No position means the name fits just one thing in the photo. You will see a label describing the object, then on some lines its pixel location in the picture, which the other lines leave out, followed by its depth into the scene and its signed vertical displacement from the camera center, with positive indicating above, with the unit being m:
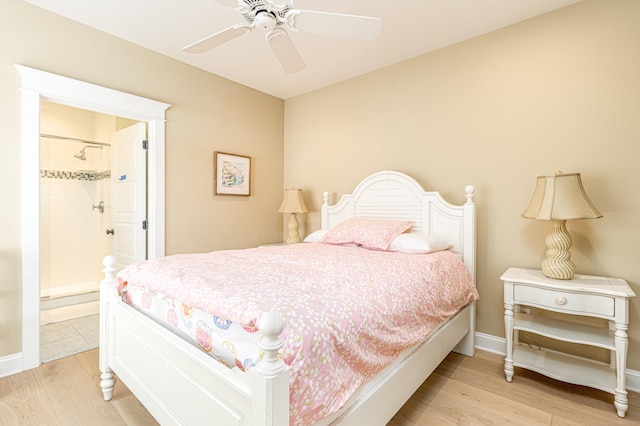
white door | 3.04 +0.15
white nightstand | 1.78 -0.77
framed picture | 3.42 +0.40
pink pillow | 2.61 -0.21
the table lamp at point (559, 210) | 1.93 -0.01
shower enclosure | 3.97 +0.11
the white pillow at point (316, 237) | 3.11 -0.29
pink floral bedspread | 1.04 -0.39
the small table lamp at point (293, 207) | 3.63 +0.01
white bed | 0.88 -0.69
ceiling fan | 1.55 +0.98
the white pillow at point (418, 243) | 2.37 -0.27
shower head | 4.25 +0.73
